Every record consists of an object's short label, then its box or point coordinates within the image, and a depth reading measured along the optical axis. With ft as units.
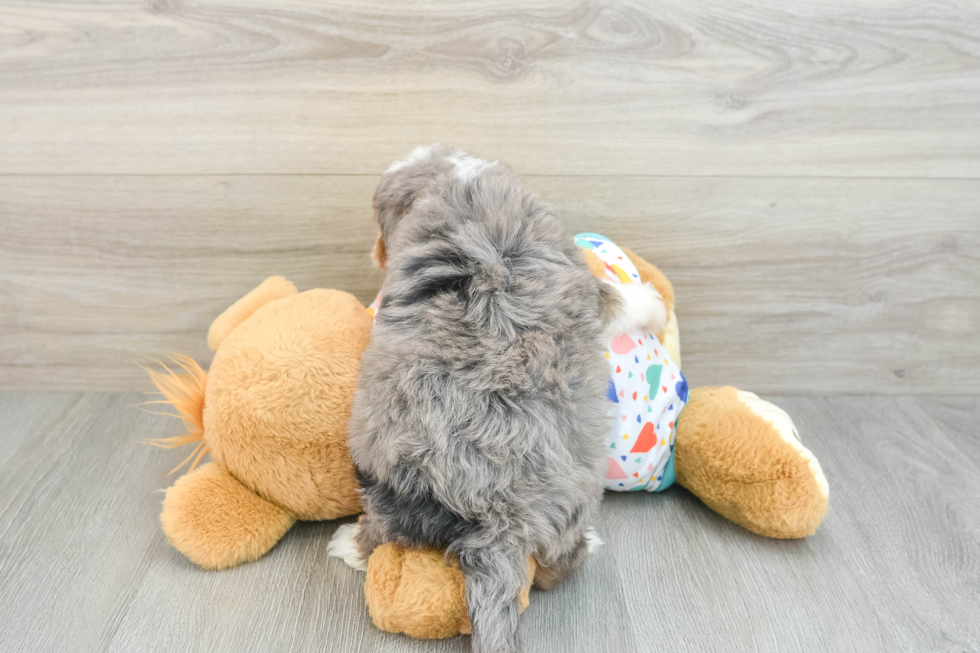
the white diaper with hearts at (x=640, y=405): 2.63
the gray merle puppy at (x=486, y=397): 2.06
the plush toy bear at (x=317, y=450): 2.44
